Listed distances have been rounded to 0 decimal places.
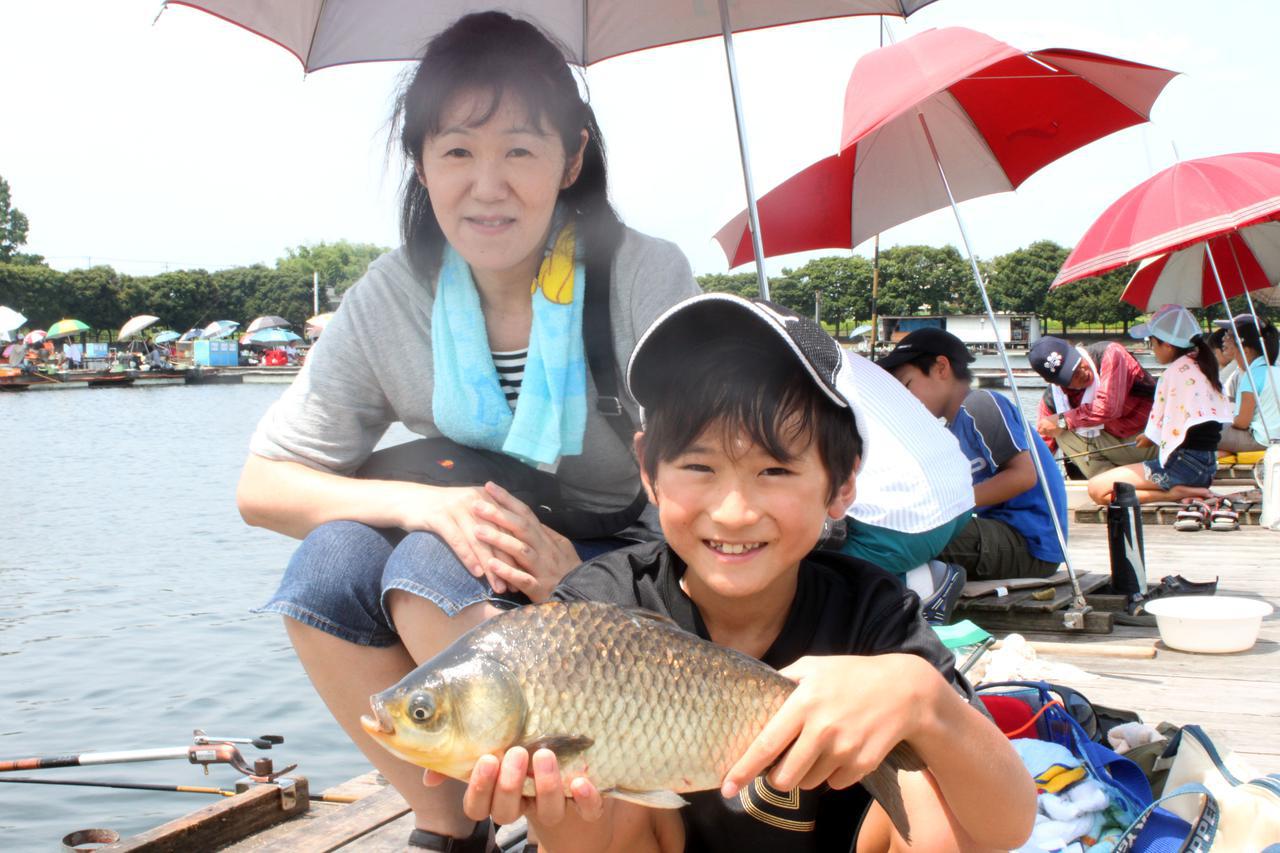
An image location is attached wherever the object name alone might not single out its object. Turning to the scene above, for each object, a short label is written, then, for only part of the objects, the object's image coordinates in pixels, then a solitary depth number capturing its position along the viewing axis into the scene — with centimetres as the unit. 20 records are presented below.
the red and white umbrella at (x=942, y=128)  507
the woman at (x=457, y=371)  236
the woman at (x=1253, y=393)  1065
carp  157
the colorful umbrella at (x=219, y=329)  8506
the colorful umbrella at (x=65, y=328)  7700
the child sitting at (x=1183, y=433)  904
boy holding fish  177
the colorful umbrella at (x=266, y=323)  8381
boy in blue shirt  602
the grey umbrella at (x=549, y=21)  329
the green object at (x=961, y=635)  431
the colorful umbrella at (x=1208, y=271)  1198
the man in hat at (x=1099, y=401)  1059
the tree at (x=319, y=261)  11962
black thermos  588
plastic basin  500
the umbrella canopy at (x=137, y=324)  8006
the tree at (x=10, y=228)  10156
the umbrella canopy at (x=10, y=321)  6574
